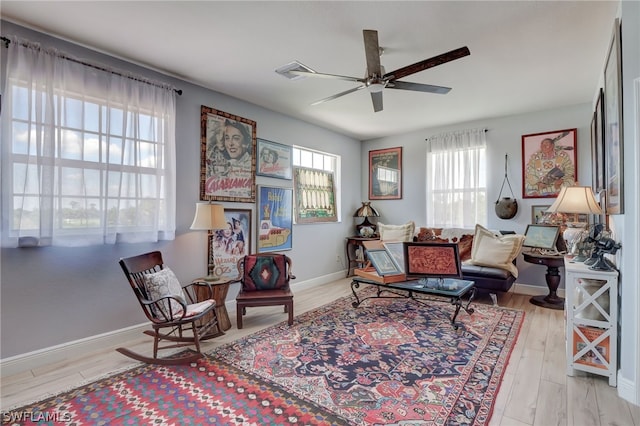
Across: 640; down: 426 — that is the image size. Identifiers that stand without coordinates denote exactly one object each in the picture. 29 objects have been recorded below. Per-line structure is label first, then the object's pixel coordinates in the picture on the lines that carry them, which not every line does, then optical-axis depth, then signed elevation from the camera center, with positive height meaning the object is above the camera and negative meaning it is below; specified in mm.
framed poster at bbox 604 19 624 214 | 2041 +675
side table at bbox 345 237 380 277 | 5812 -749
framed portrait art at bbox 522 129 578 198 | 4316 +793
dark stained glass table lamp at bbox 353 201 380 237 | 5895 -38
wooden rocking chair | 2461 -785
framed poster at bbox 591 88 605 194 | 2904 +772
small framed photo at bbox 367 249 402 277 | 3598 -584
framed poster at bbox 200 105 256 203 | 3657 +778
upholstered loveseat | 3939 -578
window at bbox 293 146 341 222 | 5086 +859
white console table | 2109 -780
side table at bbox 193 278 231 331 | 3115 -828
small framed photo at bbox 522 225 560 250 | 4066 -294
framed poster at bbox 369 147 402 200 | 5914 +857
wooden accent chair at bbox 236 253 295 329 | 3234 -766
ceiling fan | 2141 +1171
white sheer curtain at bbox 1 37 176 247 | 2363 +577
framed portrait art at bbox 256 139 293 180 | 4344 +862
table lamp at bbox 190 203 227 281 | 3148 -21
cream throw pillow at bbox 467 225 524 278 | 4109 -492
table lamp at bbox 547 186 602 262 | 2934 +130
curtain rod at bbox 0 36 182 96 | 2322 +1392
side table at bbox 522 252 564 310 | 3791 -810
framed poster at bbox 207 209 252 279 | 3727 -359
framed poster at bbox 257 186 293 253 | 4328 -45
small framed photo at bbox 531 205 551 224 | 4504 +34
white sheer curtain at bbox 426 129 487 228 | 5000 +634
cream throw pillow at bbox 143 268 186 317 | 2568 -628
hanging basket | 4660 +132
